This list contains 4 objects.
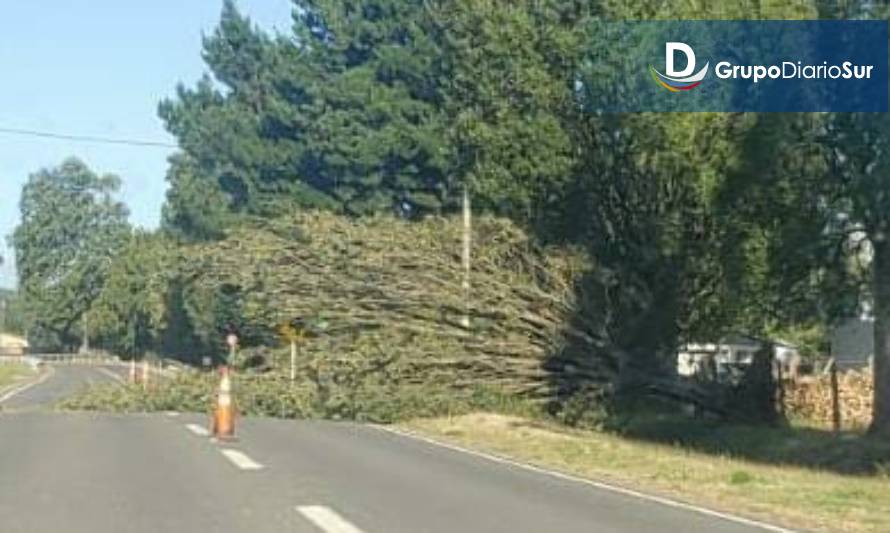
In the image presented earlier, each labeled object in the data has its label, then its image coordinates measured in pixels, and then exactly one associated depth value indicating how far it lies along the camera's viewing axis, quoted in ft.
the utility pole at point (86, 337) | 451.89
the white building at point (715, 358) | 105.50
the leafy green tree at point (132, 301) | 328.70
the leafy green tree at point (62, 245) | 455.22
